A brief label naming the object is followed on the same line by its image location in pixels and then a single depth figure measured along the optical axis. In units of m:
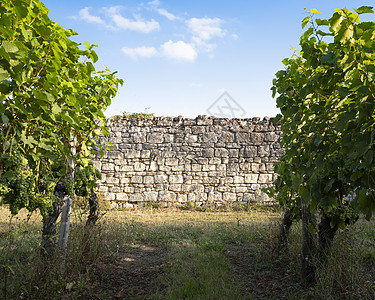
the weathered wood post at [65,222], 3.30
